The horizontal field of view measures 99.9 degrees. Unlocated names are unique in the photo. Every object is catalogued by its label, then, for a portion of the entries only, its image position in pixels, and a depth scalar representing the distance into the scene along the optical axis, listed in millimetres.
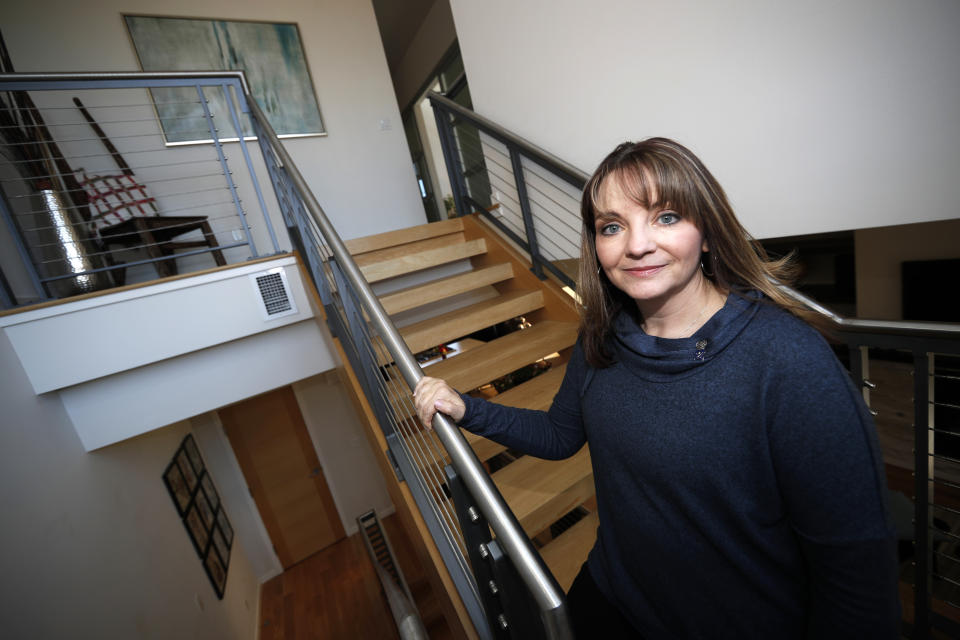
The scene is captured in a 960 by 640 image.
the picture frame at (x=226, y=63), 3289
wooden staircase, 1571
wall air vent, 2238
